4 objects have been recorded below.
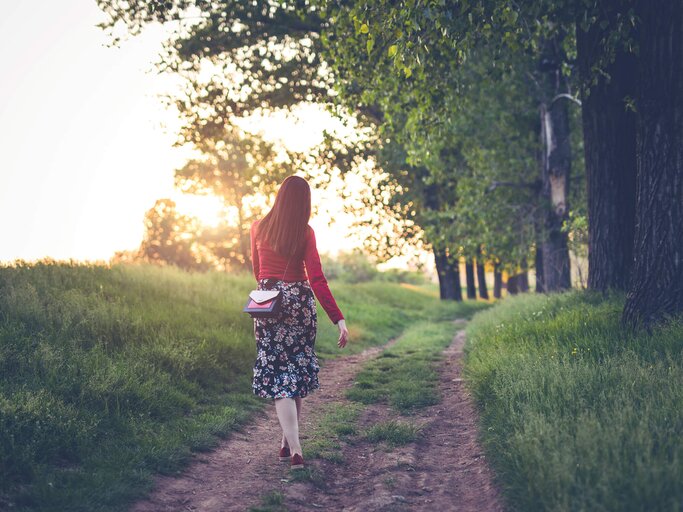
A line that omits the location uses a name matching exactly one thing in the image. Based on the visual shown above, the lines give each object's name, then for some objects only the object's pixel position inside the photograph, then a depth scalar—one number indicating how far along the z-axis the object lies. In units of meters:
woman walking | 5.64
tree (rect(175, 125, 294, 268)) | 21.92
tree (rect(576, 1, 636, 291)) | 9.38
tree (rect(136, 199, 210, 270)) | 52.28
